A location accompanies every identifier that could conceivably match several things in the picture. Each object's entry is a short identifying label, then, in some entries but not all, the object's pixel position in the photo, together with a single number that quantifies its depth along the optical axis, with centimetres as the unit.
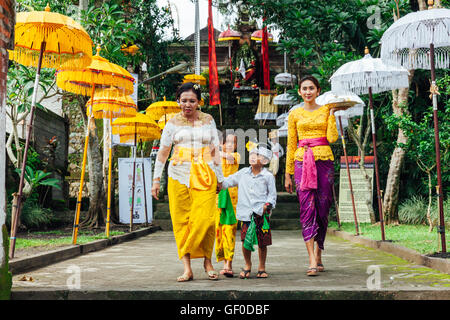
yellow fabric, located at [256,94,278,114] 2186
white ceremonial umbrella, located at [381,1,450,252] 595
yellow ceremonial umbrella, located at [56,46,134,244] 812
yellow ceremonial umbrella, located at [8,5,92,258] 651
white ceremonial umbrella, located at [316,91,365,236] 939
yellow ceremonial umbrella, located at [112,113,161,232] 1151
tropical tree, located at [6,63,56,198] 1041
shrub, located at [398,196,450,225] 1257
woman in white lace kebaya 521
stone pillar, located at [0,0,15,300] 424
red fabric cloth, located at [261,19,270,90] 2067
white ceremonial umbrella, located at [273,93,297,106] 1998
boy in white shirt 555
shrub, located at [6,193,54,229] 1145
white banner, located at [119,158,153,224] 1316
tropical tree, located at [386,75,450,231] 1031
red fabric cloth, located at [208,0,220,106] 1918
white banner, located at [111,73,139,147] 1175
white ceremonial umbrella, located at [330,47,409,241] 780
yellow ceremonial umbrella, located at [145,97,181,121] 1370
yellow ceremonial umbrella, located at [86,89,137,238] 972
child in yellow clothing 564
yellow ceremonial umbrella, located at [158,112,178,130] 1409
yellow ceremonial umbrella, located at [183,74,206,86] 1855
